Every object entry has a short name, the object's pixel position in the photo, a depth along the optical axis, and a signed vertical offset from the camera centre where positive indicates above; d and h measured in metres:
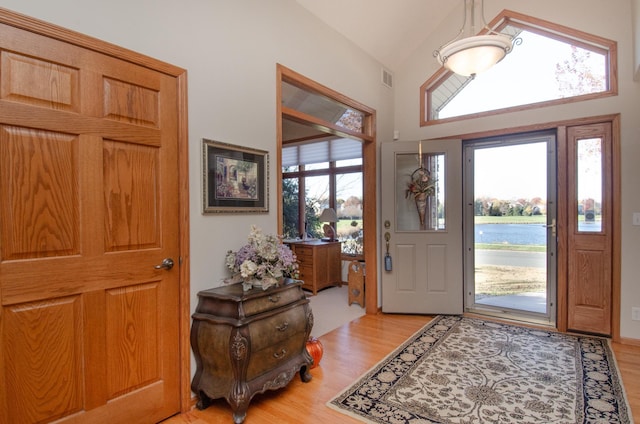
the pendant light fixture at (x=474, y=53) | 2.26 +1.10
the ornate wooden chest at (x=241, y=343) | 2.06 -0.85
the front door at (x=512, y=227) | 3.82 -0.22
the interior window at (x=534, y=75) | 3.46 +1.52
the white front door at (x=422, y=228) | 4.14 -0.24
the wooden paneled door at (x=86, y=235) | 1.58 -0.13
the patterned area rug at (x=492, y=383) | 2.14 -1.30
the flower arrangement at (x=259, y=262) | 2.26 -0.36
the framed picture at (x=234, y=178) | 2.36 +0.24
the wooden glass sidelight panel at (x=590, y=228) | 3.36 -0.21
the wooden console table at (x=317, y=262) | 5.36 -0.86
